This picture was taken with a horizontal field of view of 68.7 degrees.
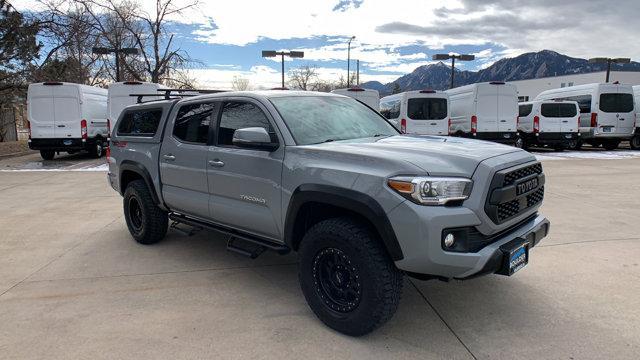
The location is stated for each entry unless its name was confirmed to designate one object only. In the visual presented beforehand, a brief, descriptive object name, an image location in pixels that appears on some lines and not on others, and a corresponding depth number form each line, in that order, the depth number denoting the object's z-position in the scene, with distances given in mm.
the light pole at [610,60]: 35656
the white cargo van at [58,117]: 16062
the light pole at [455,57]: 36062
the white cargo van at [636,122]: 19438
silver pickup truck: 2980
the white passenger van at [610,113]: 19031
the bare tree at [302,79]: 63784
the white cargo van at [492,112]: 17984
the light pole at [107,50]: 24822
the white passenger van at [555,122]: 18734
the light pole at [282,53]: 33406
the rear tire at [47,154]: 17234
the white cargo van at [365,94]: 17547
